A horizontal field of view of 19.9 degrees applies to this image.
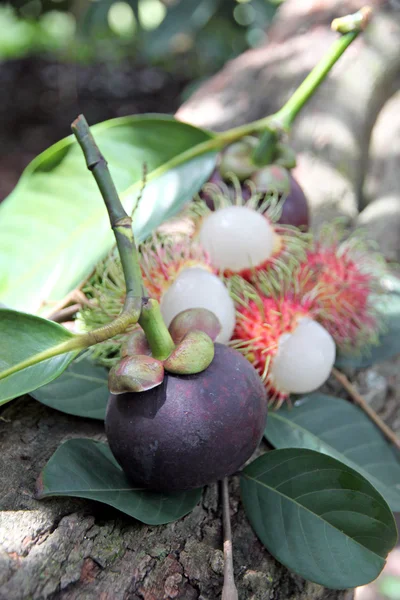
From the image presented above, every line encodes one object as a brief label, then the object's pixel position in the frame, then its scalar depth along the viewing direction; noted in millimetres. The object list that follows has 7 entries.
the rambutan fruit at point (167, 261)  449
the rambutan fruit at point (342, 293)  474
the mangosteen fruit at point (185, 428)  380
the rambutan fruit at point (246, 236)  459
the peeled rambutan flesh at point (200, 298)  428
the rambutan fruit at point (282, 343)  443
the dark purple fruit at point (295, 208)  490
